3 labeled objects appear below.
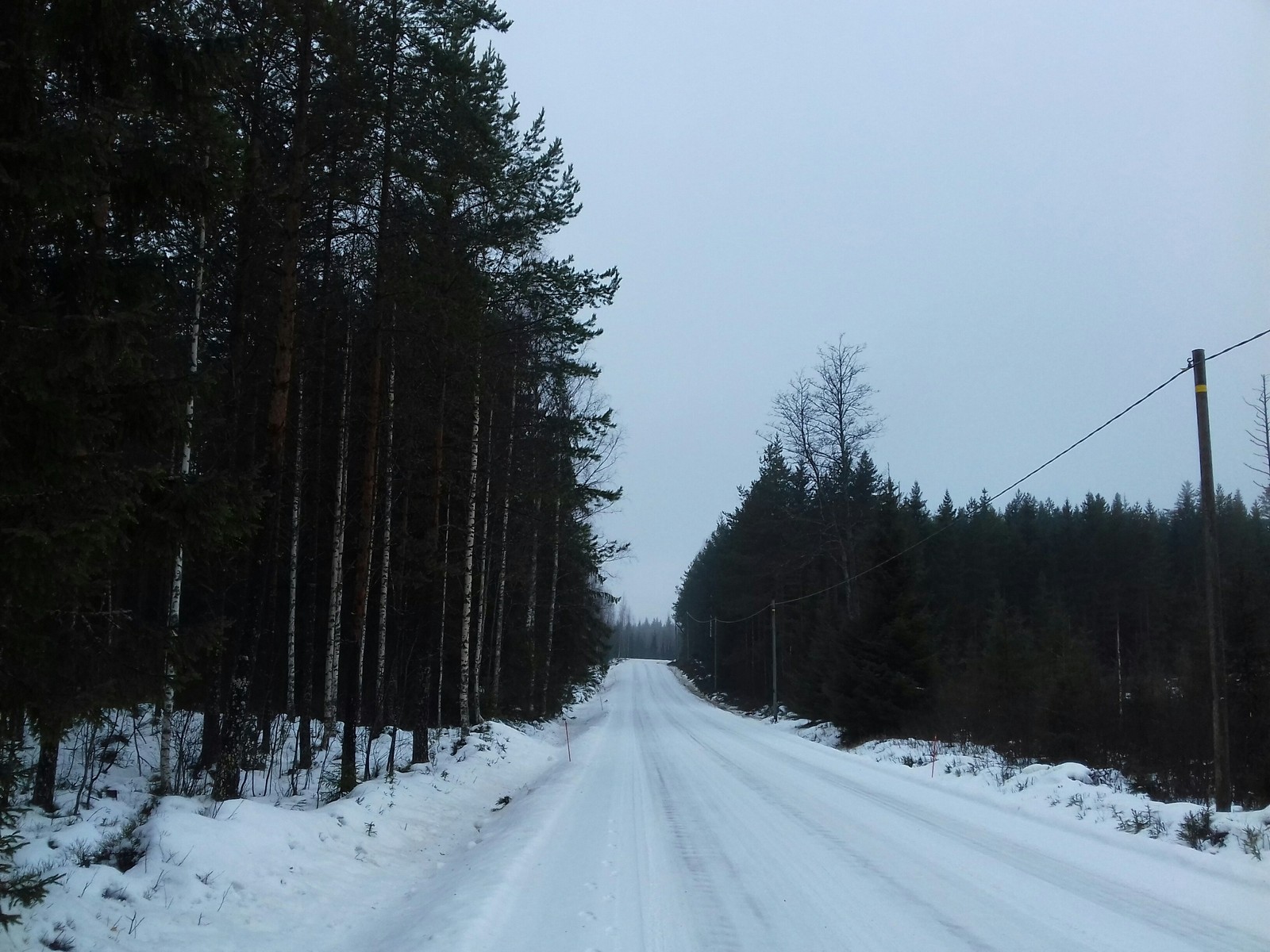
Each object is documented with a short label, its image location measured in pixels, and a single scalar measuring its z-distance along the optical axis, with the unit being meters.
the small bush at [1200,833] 9.30
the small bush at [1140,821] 10.34
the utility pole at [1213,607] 11.06
